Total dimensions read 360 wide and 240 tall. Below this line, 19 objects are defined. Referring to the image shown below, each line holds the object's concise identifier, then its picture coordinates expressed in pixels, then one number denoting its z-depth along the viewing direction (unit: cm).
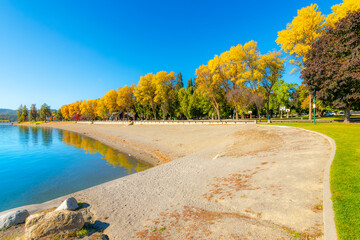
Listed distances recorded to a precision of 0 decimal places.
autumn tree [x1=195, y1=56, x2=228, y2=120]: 3606
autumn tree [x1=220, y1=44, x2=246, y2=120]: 3278
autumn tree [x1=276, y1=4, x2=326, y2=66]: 2316
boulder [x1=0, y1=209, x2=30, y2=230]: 532
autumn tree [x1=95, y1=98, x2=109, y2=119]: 7631
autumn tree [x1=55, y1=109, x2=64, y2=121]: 13638
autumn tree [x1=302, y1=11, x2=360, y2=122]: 1755
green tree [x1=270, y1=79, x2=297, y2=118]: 4884
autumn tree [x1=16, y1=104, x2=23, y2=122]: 13402
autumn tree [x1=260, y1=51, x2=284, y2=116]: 3147
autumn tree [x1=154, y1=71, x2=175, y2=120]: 4881
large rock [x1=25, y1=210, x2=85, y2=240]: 436
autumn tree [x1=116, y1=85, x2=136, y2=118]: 6150
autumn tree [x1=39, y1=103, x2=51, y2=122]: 12356
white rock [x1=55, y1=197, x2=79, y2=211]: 593
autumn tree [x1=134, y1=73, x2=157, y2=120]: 5156
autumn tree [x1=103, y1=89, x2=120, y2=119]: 6775
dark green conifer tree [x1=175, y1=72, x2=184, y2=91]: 9032
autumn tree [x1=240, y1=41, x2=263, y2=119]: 3206
